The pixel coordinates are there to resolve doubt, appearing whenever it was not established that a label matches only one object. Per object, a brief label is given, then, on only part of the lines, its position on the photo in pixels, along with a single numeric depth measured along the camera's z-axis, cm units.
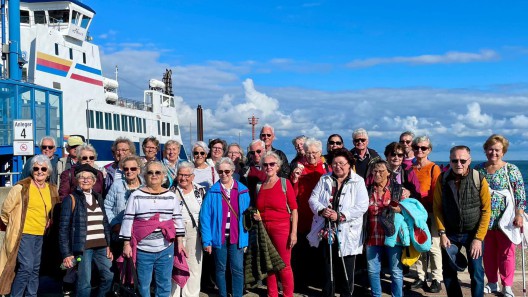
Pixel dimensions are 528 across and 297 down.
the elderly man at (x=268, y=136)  749
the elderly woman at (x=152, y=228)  513
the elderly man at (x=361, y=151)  678
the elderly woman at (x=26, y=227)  532
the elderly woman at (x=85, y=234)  523
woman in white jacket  561
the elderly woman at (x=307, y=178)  624
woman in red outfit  574
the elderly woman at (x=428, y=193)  638
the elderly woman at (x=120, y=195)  549
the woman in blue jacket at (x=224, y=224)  569
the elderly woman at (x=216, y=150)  706
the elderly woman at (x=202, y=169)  638
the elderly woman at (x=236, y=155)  692
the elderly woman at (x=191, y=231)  581
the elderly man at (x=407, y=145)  693
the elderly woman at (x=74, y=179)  579
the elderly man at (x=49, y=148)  722
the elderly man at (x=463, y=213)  540
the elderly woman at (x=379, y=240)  567
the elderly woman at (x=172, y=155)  656
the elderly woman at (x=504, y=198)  586
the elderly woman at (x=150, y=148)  680
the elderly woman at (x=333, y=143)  693
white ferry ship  2252
